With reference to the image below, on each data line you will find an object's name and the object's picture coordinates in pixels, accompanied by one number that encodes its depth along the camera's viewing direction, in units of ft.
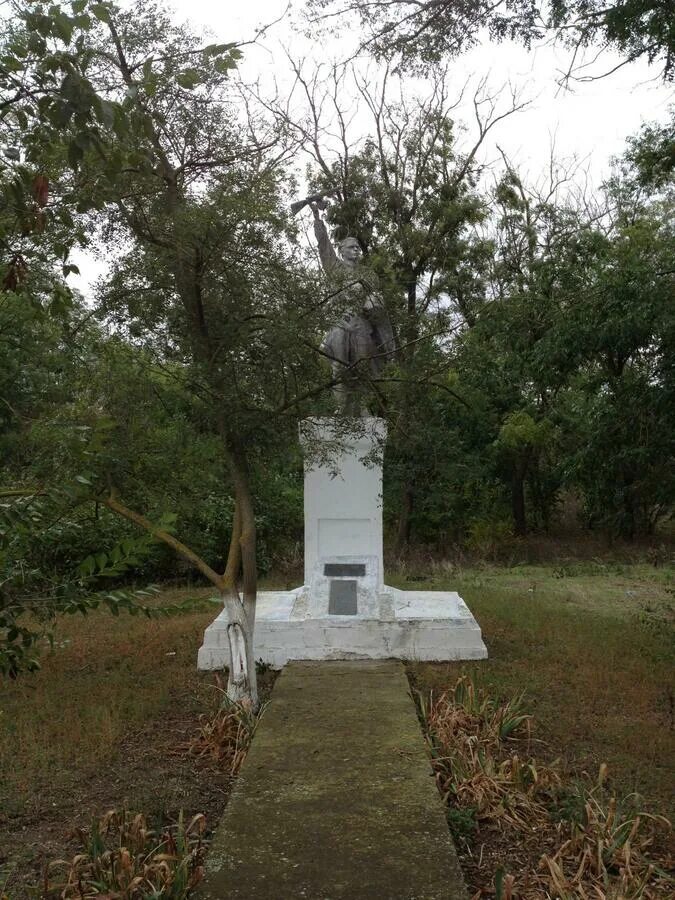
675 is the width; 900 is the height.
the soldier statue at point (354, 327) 21.16
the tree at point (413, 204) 63.67
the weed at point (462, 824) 14.60
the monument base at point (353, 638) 26.40
